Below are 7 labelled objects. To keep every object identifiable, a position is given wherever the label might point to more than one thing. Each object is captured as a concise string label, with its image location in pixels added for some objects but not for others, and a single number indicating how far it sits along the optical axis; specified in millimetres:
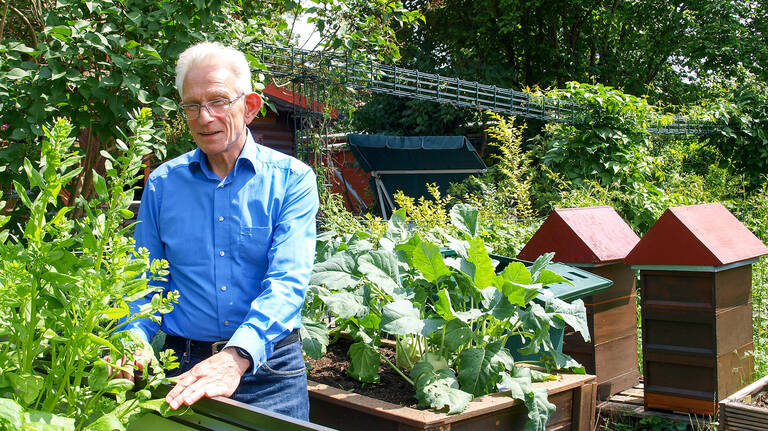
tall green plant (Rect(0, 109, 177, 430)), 1116
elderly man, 1921
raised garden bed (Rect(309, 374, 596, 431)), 2156
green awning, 11742
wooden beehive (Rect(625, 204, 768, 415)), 3742
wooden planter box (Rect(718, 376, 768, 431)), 3159
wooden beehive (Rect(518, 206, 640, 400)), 3889
